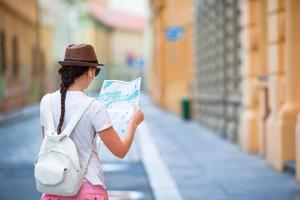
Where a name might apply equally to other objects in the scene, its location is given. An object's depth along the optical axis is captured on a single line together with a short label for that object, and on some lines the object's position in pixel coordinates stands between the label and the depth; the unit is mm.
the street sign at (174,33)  26484
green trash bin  26273
